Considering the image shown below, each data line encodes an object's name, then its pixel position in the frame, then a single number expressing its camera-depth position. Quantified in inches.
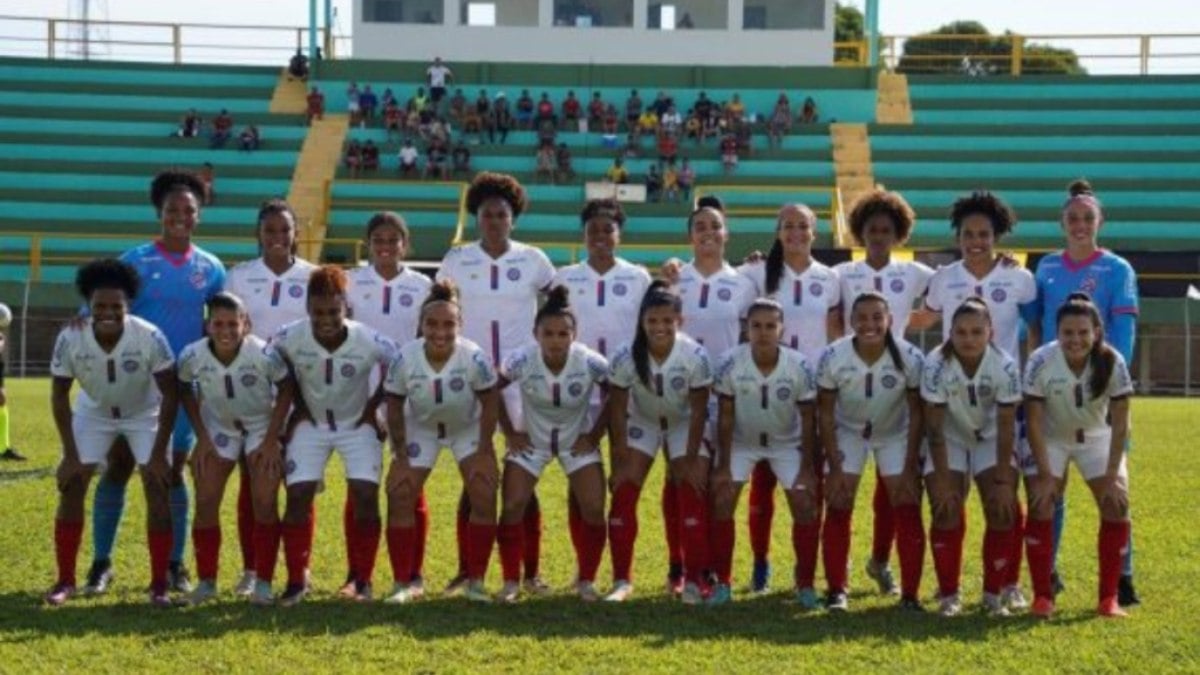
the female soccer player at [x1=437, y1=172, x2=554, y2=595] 312.3
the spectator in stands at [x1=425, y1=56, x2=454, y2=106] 1350.9
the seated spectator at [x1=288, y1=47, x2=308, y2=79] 1434.5
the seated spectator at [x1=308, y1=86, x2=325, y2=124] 1359.5
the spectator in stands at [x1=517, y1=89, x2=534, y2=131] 1337.4
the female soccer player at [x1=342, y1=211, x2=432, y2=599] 310.2
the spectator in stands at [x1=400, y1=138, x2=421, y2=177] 1255.5
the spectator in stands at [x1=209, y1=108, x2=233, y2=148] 1307.8
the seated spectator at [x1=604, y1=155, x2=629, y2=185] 1235.9
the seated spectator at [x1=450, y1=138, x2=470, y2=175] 1277.1
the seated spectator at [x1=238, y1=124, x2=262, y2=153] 1309.1
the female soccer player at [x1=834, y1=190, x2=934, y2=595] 301.7
